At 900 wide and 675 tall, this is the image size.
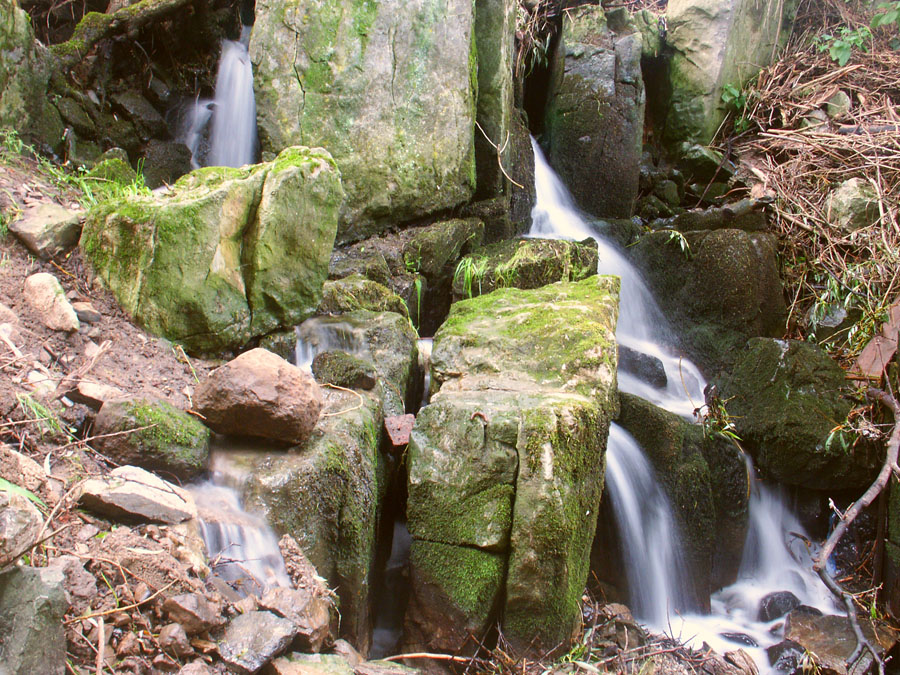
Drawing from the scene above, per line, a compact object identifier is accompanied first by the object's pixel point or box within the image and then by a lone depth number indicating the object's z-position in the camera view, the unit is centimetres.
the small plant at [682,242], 574
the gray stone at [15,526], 134
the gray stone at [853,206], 580
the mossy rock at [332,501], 248
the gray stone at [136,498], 201
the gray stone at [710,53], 749
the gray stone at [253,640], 183
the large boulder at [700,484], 372
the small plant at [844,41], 593
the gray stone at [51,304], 284
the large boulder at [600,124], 688
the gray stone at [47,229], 321
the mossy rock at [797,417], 407
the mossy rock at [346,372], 332
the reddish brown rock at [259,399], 254
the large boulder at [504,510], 251
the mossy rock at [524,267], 485
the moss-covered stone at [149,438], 235
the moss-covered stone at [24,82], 439
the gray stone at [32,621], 140
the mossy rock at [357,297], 414
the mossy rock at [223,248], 314
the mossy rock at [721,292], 550
